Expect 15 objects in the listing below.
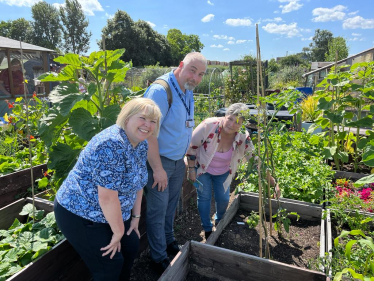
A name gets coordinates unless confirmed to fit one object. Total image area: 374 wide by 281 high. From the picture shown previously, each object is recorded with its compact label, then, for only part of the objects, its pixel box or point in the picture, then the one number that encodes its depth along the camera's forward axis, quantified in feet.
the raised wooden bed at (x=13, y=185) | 9.84
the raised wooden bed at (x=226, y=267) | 5.75
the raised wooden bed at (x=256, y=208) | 8.21
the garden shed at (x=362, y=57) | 24.97
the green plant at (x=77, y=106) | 6.93
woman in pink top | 8.35
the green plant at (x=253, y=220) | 7.96
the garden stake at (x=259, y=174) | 6.22
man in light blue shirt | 6.63
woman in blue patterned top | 4.61
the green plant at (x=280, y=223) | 7.38
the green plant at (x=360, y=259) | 4.58
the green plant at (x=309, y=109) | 21.60
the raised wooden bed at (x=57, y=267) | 5.25
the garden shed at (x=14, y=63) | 27.43
